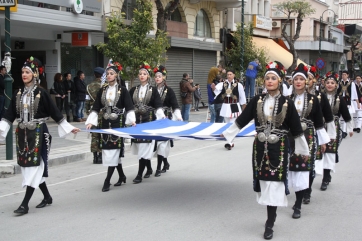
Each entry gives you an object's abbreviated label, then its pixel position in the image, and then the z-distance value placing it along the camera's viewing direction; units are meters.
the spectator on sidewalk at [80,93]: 19.88
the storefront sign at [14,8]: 11.34
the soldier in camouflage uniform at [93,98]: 11.98
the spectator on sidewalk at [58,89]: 19.42
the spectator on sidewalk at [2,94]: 15.20
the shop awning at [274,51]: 35.44
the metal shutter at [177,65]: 26.92
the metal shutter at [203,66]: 29.90
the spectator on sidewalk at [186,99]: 19.86
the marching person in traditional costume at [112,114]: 8.84
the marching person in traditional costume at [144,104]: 9.77
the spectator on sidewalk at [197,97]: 27.41
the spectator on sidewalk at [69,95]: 20.09
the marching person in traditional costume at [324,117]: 7.96
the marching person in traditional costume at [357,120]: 19.11
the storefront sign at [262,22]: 35.31
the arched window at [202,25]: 30.08
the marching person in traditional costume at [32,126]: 7.46
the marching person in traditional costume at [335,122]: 9.22
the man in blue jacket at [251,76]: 21.53
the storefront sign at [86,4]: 18.12
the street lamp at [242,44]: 24.20
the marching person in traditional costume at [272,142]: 6.41
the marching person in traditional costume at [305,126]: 7.42
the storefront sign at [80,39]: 20.81
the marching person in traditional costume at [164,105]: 10.36
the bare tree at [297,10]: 36.06
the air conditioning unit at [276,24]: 44.38
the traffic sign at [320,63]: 32.50
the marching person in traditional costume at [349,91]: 16.66
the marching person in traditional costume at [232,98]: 14.07
